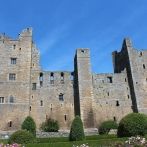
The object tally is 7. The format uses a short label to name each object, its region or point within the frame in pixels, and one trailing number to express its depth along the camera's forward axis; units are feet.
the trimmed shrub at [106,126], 77.71
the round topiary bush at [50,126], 82.03
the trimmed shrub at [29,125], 72.96
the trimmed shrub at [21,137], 53.61
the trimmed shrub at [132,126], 52.06
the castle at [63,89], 84.94
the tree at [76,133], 57.30
